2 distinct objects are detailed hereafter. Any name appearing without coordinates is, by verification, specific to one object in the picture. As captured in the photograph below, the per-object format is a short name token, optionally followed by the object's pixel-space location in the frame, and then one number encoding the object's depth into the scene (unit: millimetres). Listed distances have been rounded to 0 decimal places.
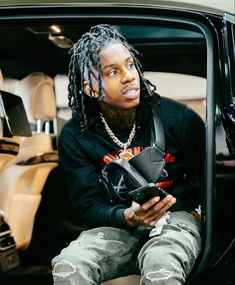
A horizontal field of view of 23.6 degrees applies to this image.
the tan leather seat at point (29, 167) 1876
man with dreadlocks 1335
